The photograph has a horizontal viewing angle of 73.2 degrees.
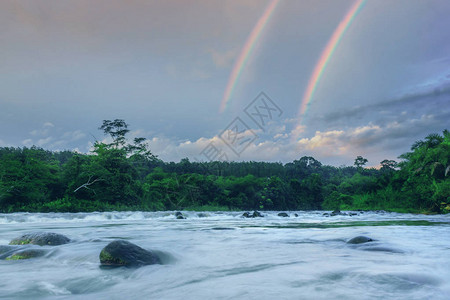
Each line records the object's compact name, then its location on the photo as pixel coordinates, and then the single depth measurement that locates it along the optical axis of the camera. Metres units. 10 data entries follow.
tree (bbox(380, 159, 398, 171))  78.56
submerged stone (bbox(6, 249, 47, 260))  4.35
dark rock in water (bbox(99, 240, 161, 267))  3.83
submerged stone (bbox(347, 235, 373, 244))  5.85
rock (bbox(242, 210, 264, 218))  22.75
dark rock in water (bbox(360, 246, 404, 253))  4.93
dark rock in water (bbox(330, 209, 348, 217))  26.18
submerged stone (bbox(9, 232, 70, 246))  5.53
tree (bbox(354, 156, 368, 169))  83.56
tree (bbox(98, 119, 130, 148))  43.94
